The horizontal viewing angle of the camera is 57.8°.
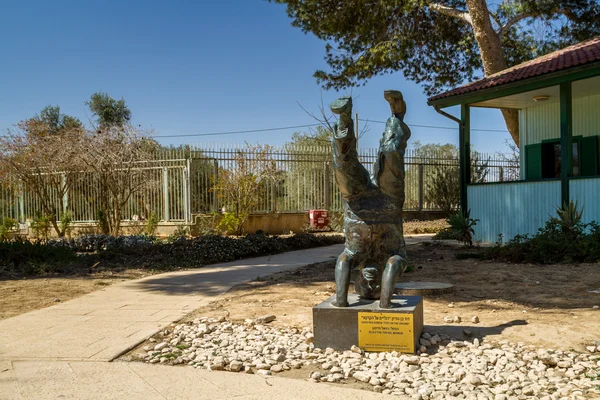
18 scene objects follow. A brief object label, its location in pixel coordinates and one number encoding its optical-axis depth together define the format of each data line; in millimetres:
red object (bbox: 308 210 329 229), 17109
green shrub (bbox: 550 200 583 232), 10023
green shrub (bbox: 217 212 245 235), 15492
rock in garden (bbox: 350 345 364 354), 4340
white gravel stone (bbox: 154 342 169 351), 4586
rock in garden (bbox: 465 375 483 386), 3619
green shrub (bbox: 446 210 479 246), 11633
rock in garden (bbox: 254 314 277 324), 5489
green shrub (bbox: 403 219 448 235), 16670
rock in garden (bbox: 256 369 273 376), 3948
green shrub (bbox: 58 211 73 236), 15852
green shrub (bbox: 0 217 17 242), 15128
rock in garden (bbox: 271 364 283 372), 4023
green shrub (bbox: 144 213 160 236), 15203
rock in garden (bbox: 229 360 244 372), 4023
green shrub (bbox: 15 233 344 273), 10117
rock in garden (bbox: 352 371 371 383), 3782
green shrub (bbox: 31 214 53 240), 15883
